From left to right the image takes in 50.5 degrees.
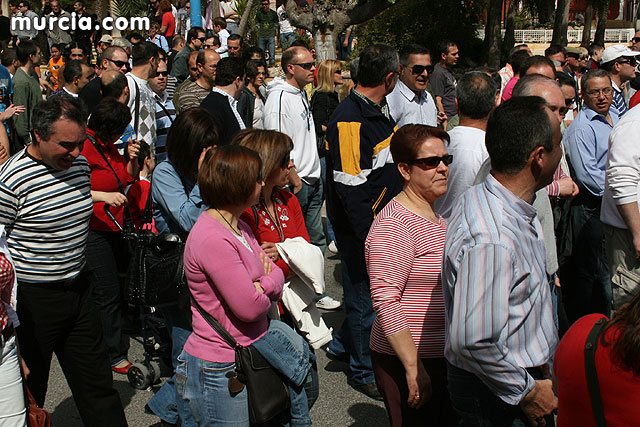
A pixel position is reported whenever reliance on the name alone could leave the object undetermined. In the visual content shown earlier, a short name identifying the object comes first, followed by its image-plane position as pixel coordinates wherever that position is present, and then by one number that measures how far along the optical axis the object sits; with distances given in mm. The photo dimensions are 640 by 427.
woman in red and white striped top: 3125
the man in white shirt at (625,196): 4375
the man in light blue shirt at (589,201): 5469
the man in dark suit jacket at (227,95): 6277
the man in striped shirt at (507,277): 2373
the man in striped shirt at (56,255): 3570
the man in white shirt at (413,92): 6047
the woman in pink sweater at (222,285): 2936
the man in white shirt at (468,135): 4172
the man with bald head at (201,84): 7320
